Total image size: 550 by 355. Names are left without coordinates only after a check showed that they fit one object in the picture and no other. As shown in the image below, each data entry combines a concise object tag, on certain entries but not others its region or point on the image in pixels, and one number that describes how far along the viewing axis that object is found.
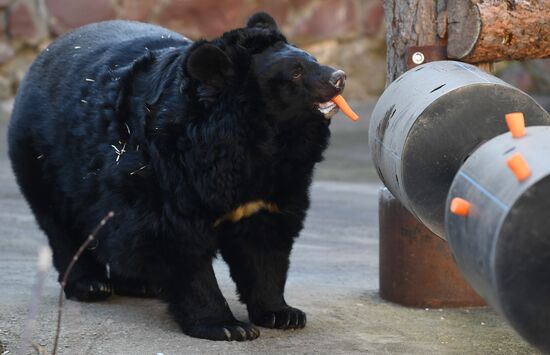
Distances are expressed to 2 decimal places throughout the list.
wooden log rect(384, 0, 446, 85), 9.40
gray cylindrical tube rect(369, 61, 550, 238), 7.64
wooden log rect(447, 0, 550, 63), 9.05
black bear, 8.30
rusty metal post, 9.86
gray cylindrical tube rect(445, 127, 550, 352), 5.86
